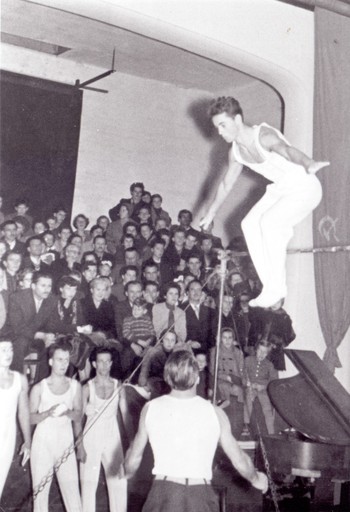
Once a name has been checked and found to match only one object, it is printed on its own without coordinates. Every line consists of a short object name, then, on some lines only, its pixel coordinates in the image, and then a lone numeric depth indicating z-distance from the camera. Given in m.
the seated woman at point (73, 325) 7.06
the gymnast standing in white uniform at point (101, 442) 6.06
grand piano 5.85
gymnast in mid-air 4.65
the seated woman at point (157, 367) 7.12
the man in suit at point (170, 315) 7.77
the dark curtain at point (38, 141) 12.13
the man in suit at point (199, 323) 7.81
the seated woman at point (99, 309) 7.58
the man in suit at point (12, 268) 7.55
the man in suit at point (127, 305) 7.70
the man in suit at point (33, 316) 6.81
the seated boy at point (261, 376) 7.94
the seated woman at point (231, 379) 7.71
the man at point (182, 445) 3.71
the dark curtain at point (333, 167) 8.99
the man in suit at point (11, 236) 8.57
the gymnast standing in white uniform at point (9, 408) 5.52
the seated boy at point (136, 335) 7.35
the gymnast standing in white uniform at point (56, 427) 5.90
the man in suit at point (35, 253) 8.26
